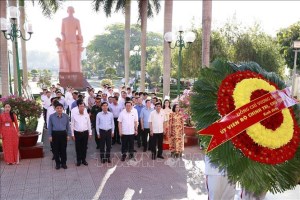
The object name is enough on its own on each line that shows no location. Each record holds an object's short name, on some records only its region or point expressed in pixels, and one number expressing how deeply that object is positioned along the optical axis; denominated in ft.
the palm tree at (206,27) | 31.83
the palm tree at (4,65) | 36.86
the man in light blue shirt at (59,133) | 20.93
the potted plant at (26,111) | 24.20
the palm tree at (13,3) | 48.37
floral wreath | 6.12
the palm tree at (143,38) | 51.34
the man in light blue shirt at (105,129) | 22.61
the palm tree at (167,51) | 41.42
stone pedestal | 68.80
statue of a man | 66.69
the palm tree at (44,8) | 54.19
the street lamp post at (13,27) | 31.14
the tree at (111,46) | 201.97
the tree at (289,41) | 81.25
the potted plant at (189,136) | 28.04
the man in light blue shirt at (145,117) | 25.35
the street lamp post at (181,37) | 34.42
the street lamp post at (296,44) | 45.59
